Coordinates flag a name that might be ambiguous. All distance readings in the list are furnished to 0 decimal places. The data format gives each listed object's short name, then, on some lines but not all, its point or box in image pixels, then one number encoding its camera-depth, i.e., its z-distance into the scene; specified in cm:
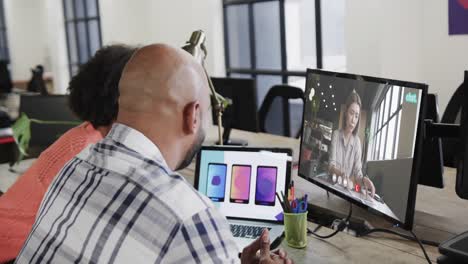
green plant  272
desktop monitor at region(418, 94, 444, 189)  163
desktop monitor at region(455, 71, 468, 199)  129
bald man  87
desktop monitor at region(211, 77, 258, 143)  278
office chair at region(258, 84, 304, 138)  368
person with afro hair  168
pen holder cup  146
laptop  166
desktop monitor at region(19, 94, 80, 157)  292
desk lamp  187
